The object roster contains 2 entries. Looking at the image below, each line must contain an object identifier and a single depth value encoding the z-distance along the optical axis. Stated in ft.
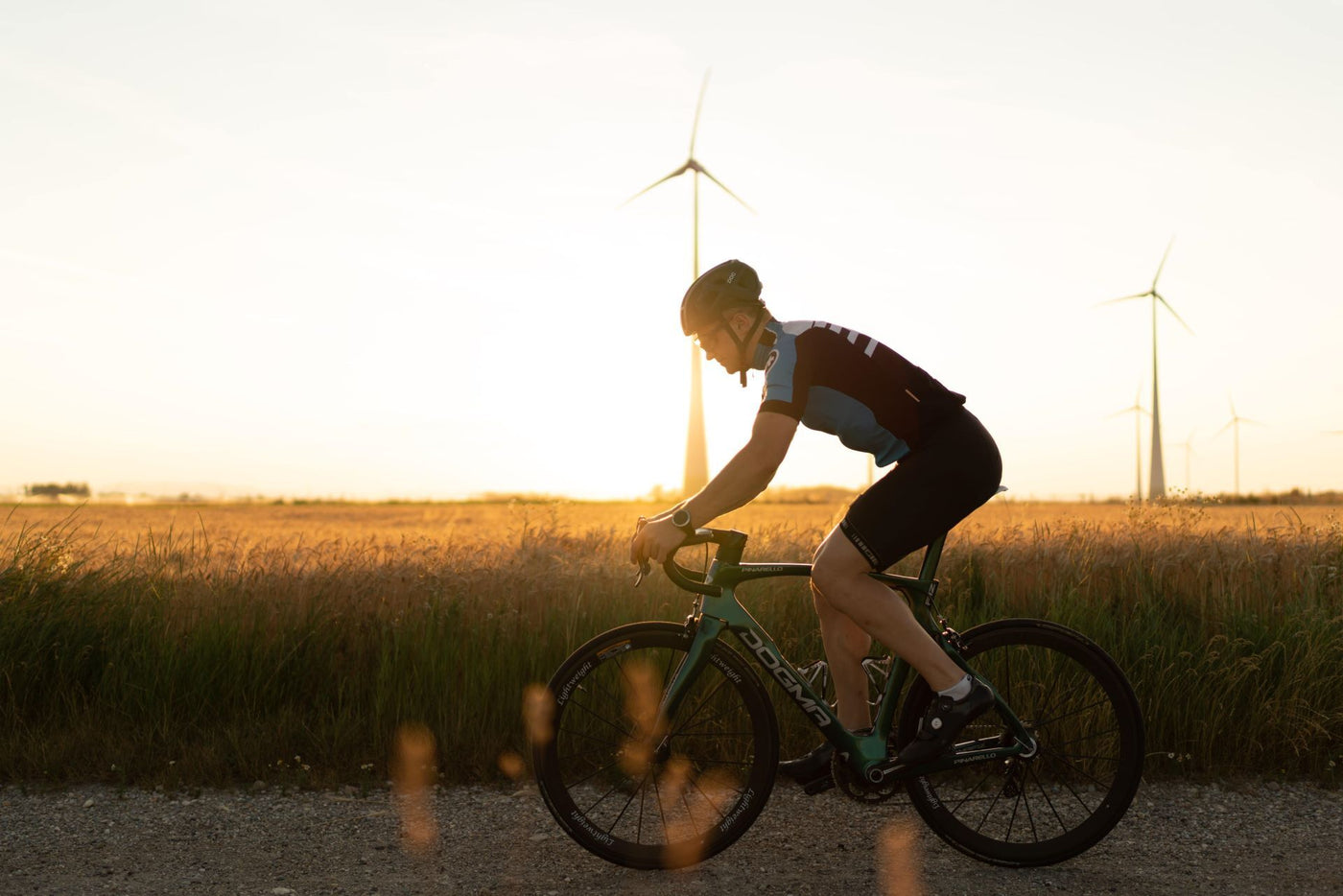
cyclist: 17.24
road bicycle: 18.26
